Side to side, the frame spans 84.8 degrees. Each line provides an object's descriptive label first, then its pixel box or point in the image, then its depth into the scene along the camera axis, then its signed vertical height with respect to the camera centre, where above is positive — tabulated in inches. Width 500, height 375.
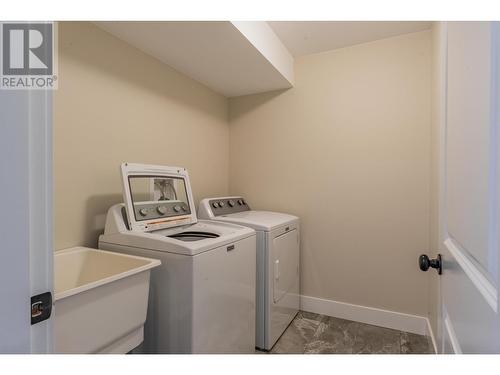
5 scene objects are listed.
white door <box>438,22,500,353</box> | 18.6 -0.3
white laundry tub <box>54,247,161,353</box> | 38.4 -18.9
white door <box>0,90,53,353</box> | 18.4 -2.3
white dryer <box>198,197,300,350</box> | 76.7 -23.3
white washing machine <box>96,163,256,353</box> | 52.2 -16.9
